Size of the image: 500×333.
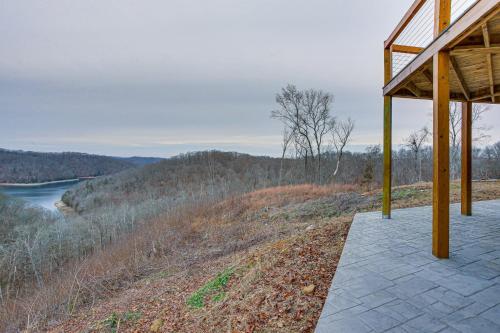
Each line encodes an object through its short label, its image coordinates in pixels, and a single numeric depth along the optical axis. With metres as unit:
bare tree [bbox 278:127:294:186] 22.33
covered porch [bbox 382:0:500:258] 2.36
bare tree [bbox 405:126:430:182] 21.73
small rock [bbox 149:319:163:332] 3.02
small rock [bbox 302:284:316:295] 2.37
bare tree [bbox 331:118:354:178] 20.66
